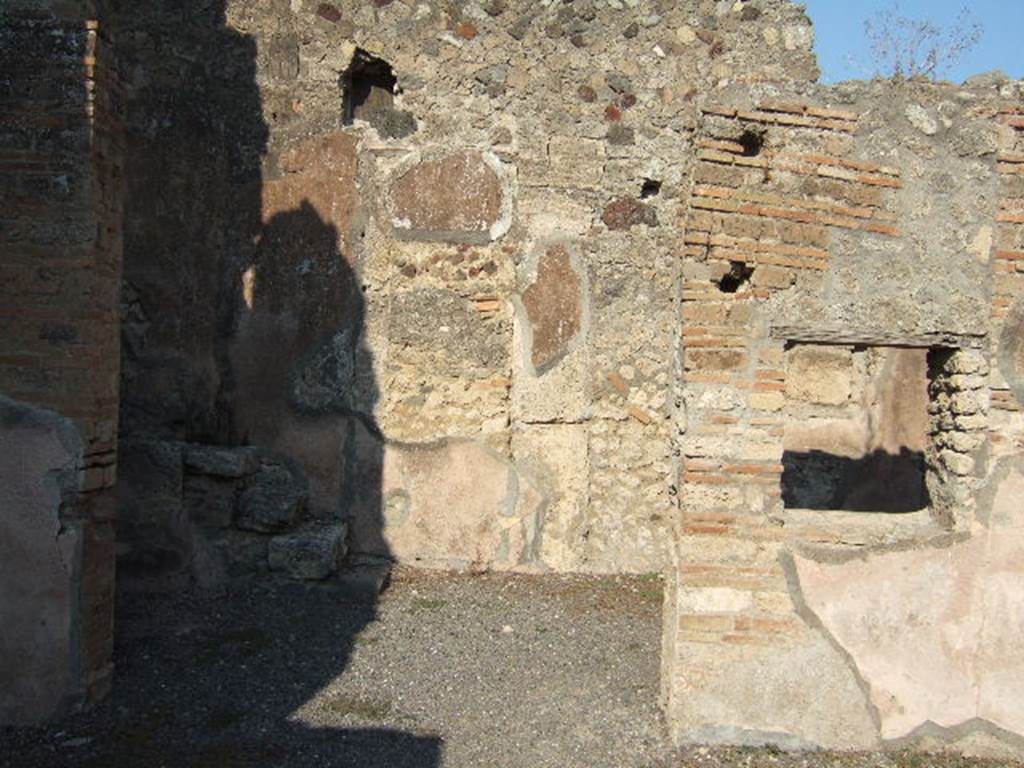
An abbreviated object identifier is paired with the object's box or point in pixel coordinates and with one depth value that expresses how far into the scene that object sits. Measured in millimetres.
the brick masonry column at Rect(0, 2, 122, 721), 3627
